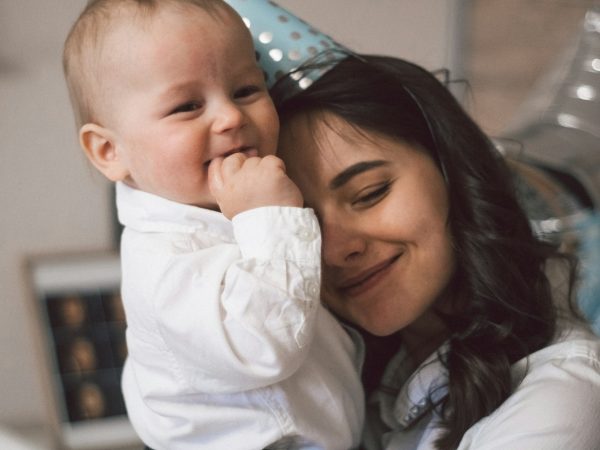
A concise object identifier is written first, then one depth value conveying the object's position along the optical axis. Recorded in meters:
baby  0.73
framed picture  2.02
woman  0.92
